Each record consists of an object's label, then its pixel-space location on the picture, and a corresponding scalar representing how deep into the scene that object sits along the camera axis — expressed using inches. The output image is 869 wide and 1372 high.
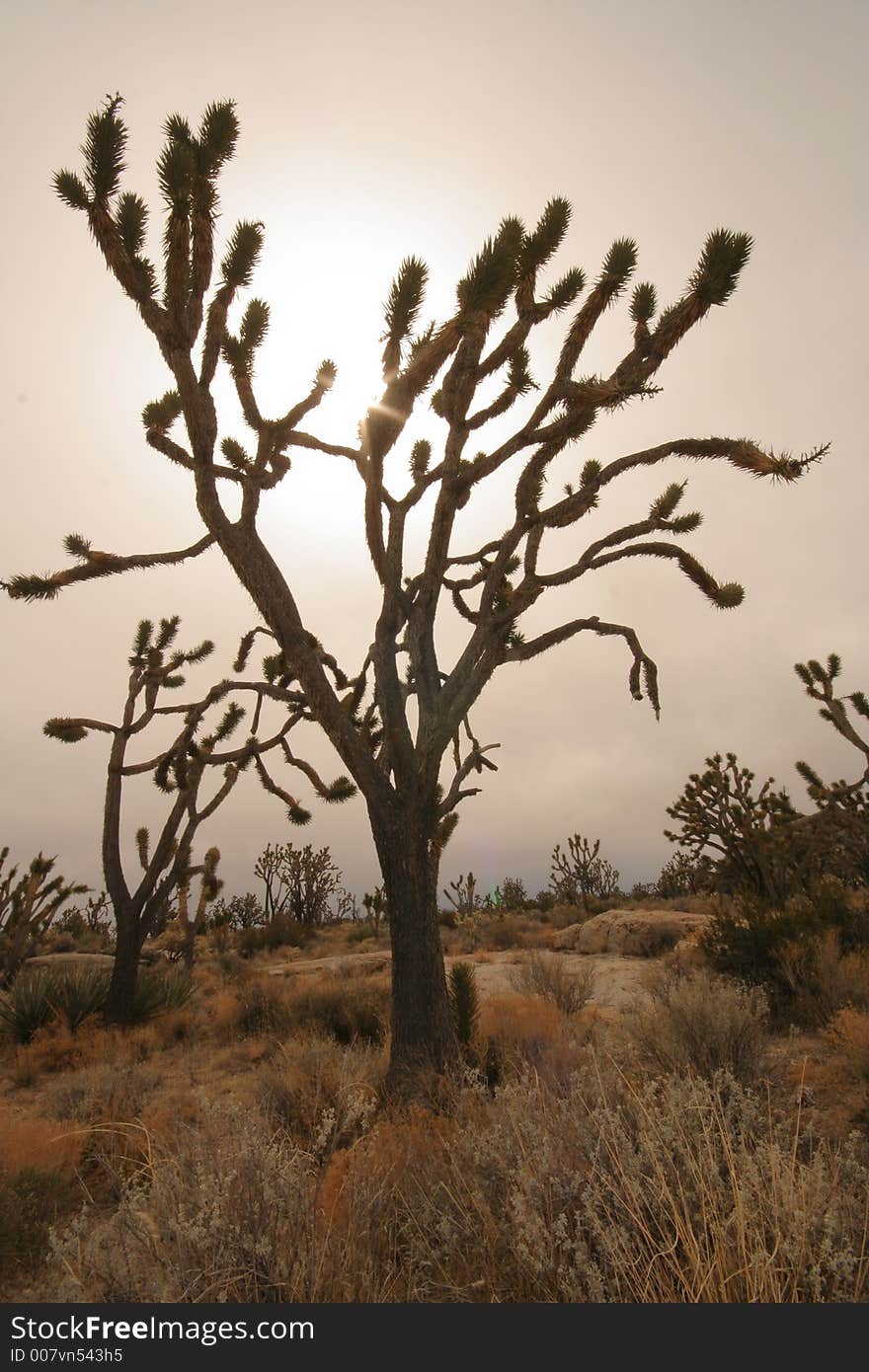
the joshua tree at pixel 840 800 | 685.9
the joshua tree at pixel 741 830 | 553.3
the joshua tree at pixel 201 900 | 569.3
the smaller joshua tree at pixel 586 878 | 1168.2
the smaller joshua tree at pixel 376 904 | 978.7
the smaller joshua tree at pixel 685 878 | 644.7
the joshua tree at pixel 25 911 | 577.6
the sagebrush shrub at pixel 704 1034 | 198.8
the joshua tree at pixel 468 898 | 999.1
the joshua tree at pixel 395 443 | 246.2
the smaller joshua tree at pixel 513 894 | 1252.8
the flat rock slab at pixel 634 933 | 572.4
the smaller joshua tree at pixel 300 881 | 1050.1
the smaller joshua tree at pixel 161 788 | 391.9
